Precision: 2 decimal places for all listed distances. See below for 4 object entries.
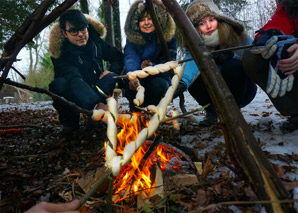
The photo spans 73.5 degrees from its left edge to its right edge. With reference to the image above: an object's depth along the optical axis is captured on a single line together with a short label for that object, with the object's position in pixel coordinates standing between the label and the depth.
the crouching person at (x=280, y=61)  1.71
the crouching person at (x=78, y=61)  2.76
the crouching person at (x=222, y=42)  2.56
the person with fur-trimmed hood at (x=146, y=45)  2.81
